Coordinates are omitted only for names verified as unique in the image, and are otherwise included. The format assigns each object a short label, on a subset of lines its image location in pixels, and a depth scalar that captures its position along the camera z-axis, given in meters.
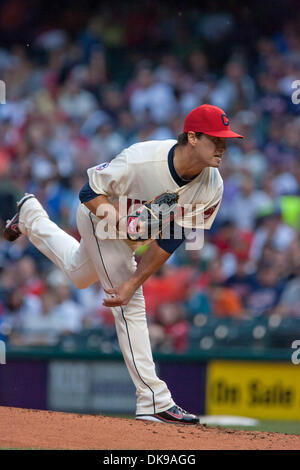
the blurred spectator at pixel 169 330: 17.69
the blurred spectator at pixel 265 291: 18.98
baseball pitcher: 10.51
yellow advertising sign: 17.14
